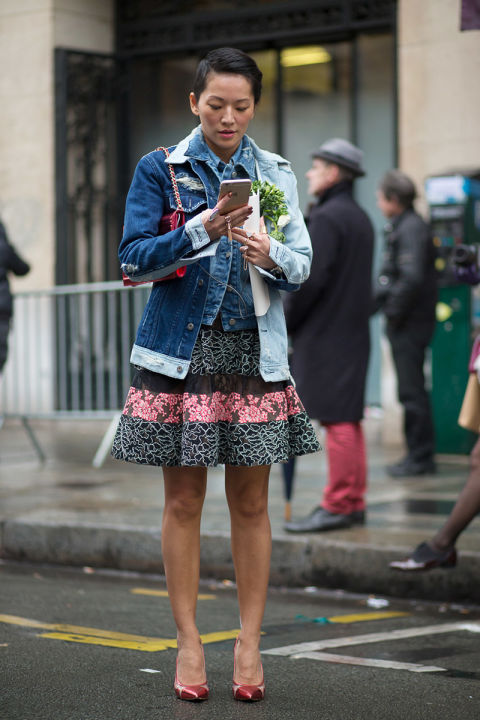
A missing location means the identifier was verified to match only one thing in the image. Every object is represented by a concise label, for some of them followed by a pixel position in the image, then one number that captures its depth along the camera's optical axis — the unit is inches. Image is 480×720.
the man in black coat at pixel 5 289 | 638.5
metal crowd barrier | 730.2
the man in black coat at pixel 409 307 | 663.1
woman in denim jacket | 284.7
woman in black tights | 393.5
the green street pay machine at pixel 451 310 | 708.7
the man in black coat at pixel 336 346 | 482.0
